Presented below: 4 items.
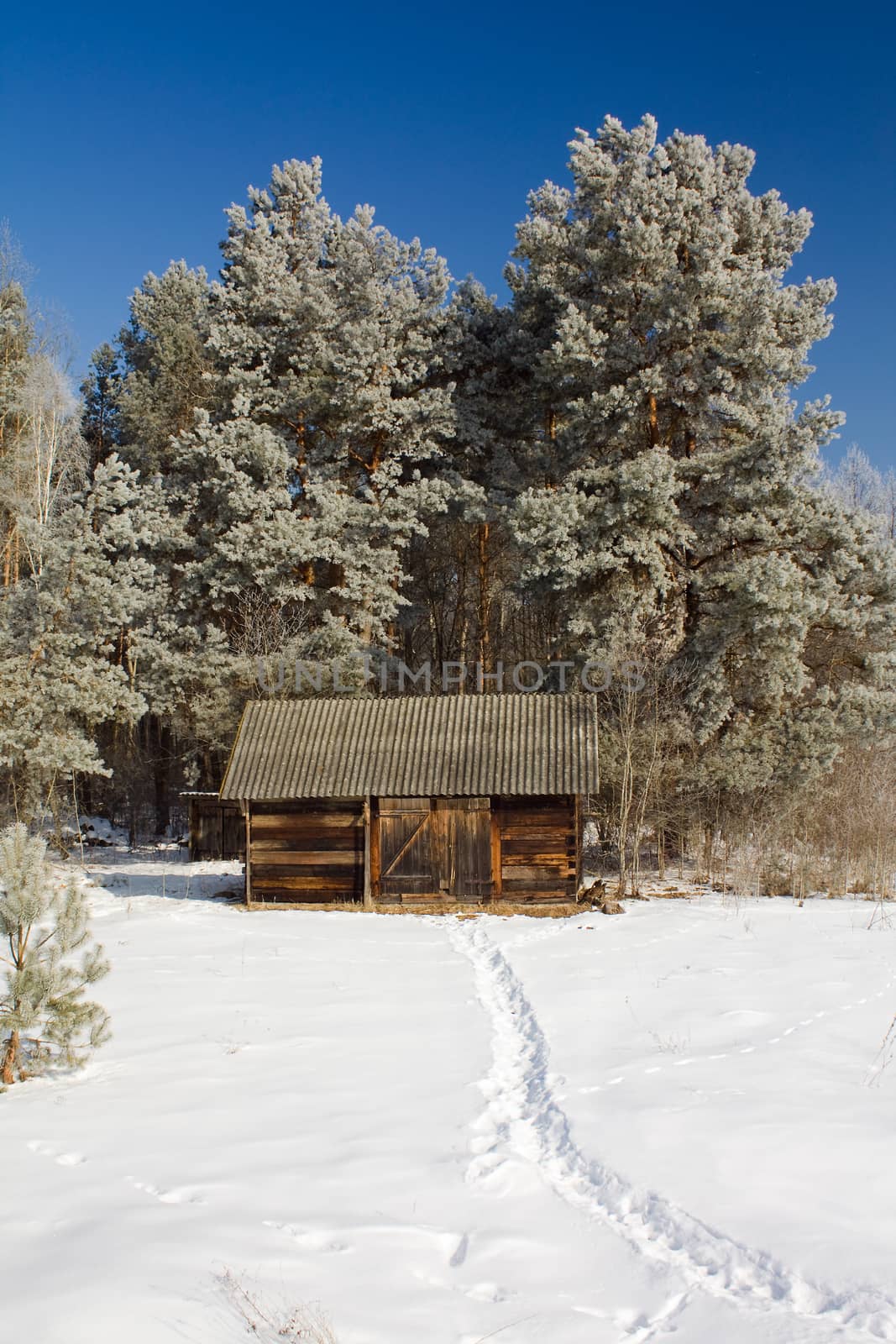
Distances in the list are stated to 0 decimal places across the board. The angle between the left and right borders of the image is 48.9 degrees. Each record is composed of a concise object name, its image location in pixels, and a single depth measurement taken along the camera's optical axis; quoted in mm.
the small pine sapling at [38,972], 8461
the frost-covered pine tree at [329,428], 28328
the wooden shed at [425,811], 19578
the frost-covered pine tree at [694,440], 23547
